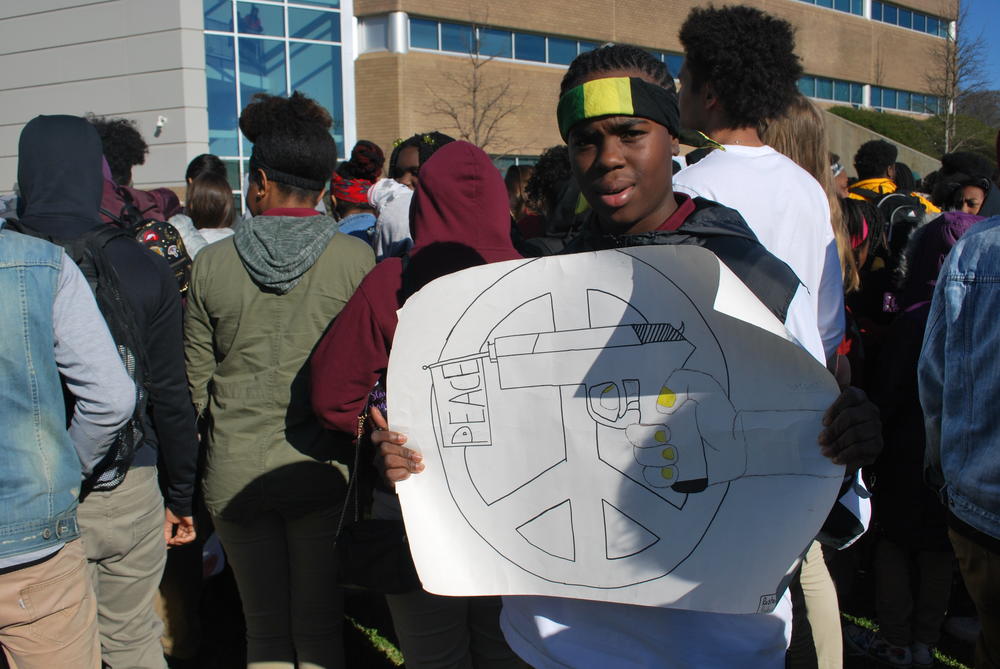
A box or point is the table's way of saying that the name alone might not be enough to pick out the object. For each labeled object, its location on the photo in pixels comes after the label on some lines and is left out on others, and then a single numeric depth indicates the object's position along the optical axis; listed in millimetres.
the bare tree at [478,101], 22562
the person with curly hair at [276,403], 2719
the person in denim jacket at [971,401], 1803
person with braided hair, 1456
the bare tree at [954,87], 23953
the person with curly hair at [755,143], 2318
